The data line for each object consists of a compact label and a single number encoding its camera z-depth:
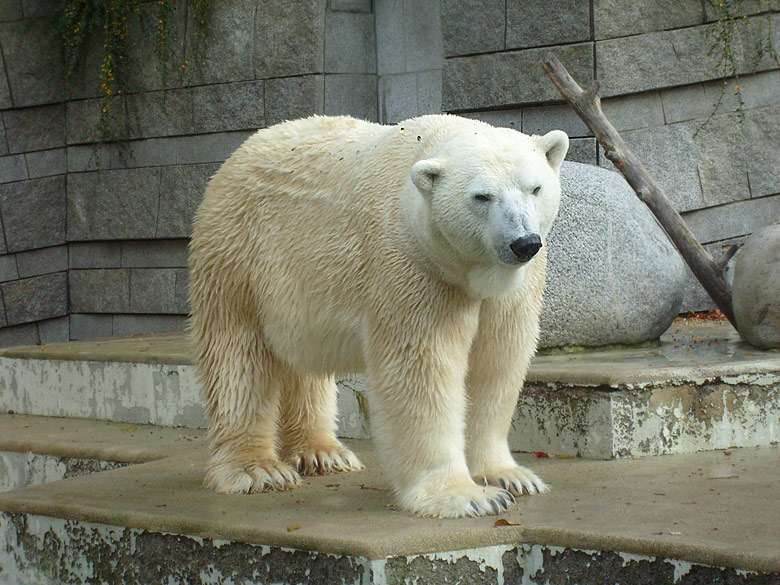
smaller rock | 9.60
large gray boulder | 10.52
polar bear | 6.15
